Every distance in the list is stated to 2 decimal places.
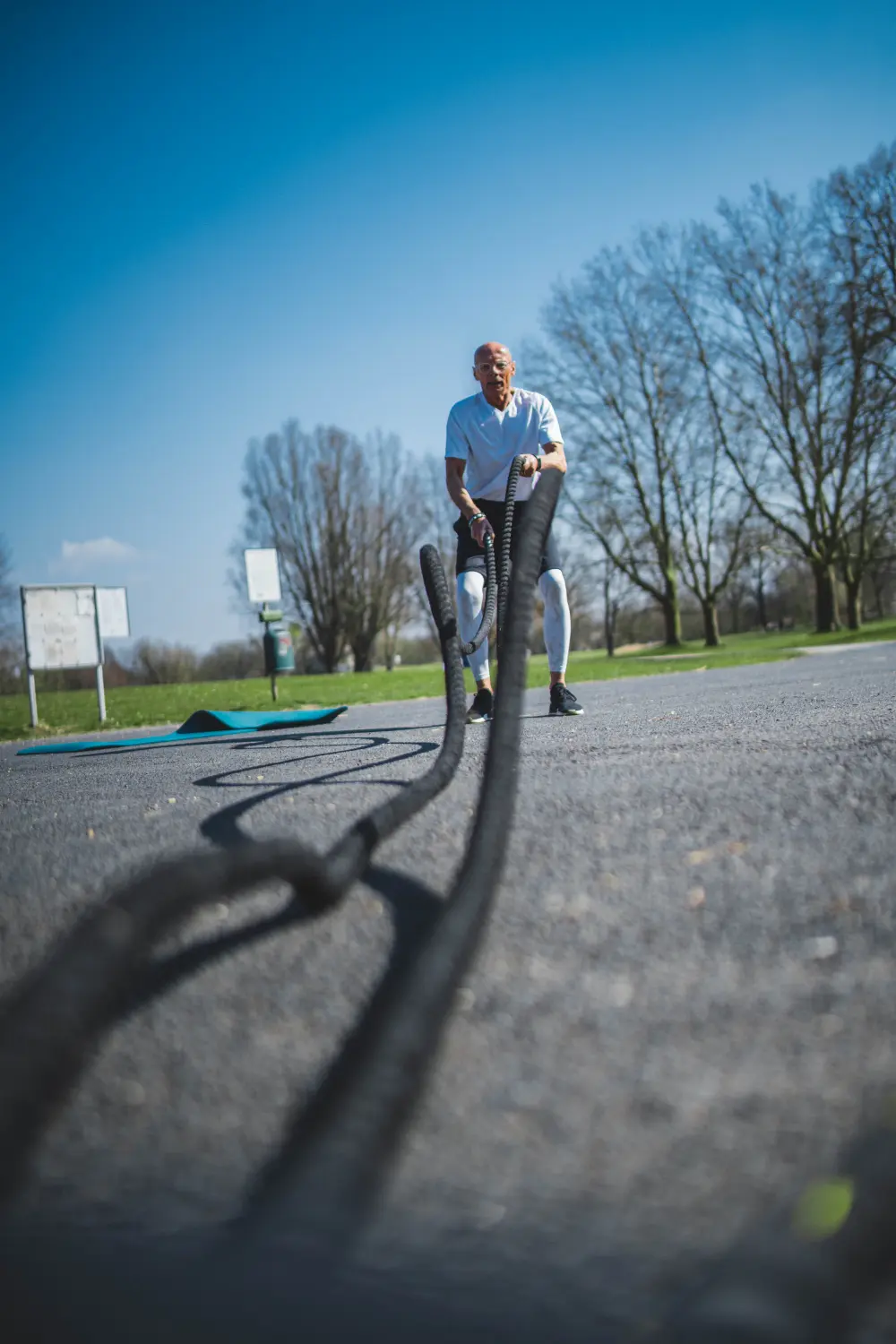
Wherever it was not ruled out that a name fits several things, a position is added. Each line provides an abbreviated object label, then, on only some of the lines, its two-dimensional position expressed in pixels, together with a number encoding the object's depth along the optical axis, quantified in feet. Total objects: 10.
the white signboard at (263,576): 48.16
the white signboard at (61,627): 38.93
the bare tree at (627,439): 94.02
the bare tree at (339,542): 150.30
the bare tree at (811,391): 78.28
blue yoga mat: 20.65
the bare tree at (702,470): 90.89
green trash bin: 48.65
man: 16.47
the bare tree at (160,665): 171.73
